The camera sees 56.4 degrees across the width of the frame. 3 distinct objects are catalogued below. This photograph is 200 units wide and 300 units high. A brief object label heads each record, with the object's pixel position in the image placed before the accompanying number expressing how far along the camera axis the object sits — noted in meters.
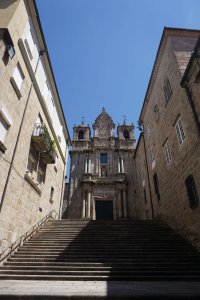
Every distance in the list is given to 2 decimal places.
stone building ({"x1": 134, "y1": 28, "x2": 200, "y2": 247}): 8.84
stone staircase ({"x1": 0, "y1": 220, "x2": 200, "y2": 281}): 6.63
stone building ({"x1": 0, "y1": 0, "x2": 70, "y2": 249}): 8.08
